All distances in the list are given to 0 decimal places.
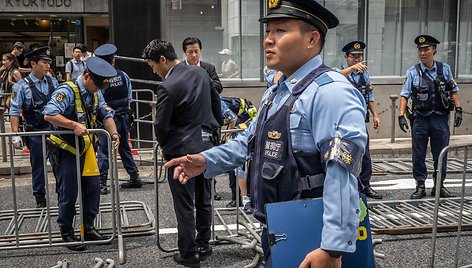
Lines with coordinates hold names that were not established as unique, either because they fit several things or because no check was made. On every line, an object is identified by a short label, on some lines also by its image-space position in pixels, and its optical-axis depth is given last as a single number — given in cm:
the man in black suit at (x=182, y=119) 421
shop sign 1252
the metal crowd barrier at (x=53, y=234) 464
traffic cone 481
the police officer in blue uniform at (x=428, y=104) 641
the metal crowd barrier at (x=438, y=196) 391
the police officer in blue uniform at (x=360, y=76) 658
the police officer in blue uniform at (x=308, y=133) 189
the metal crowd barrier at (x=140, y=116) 929
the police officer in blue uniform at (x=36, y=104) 598
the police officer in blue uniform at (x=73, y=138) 464
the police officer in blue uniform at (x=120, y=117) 675
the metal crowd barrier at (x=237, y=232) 455
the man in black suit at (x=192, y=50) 627
